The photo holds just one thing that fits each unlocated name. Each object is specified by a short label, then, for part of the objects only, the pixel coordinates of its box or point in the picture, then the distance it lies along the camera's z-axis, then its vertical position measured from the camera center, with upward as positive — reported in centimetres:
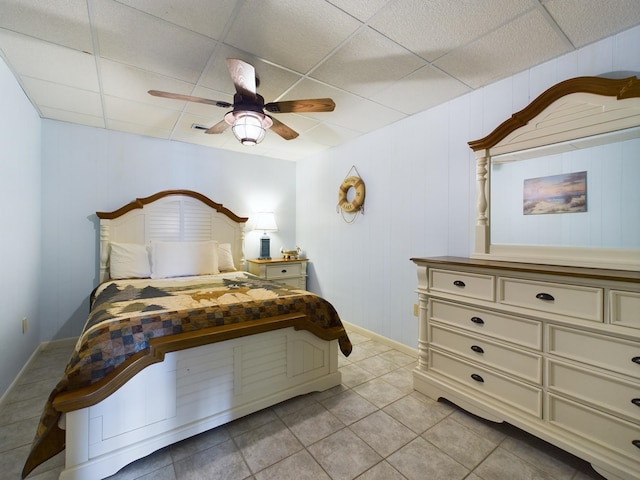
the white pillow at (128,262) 301 -24
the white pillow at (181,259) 309 -22
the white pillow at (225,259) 362 -25
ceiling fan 181 +92
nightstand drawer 391 -43
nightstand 385 -42
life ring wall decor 336 +56
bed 136 -73
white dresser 136 -63
